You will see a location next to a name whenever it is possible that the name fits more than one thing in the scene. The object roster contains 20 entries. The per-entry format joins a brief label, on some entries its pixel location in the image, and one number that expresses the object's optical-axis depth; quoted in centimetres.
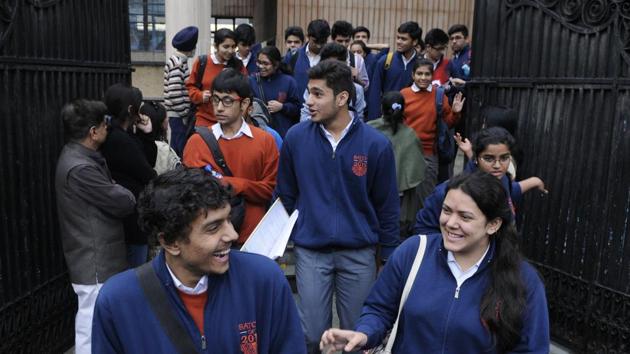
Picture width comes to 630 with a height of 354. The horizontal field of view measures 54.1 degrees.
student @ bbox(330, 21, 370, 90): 745
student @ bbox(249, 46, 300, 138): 643
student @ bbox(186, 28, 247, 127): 639
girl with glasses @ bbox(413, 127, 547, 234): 400
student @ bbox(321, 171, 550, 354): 258
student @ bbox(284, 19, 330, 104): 709
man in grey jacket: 388
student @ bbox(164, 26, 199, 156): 670
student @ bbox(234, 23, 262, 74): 693
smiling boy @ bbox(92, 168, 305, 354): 205
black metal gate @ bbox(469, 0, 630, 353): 443
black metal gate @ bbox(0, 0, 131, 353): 401
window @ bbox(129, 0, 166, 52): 1245
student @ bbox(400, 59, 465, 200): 642
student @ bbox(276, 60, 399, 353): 381
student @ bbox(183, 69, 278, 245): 404
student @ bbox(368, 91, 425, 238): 593
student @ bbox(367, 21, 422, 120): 744
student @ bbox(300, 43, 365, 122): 665
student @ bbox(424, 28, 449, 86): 763
